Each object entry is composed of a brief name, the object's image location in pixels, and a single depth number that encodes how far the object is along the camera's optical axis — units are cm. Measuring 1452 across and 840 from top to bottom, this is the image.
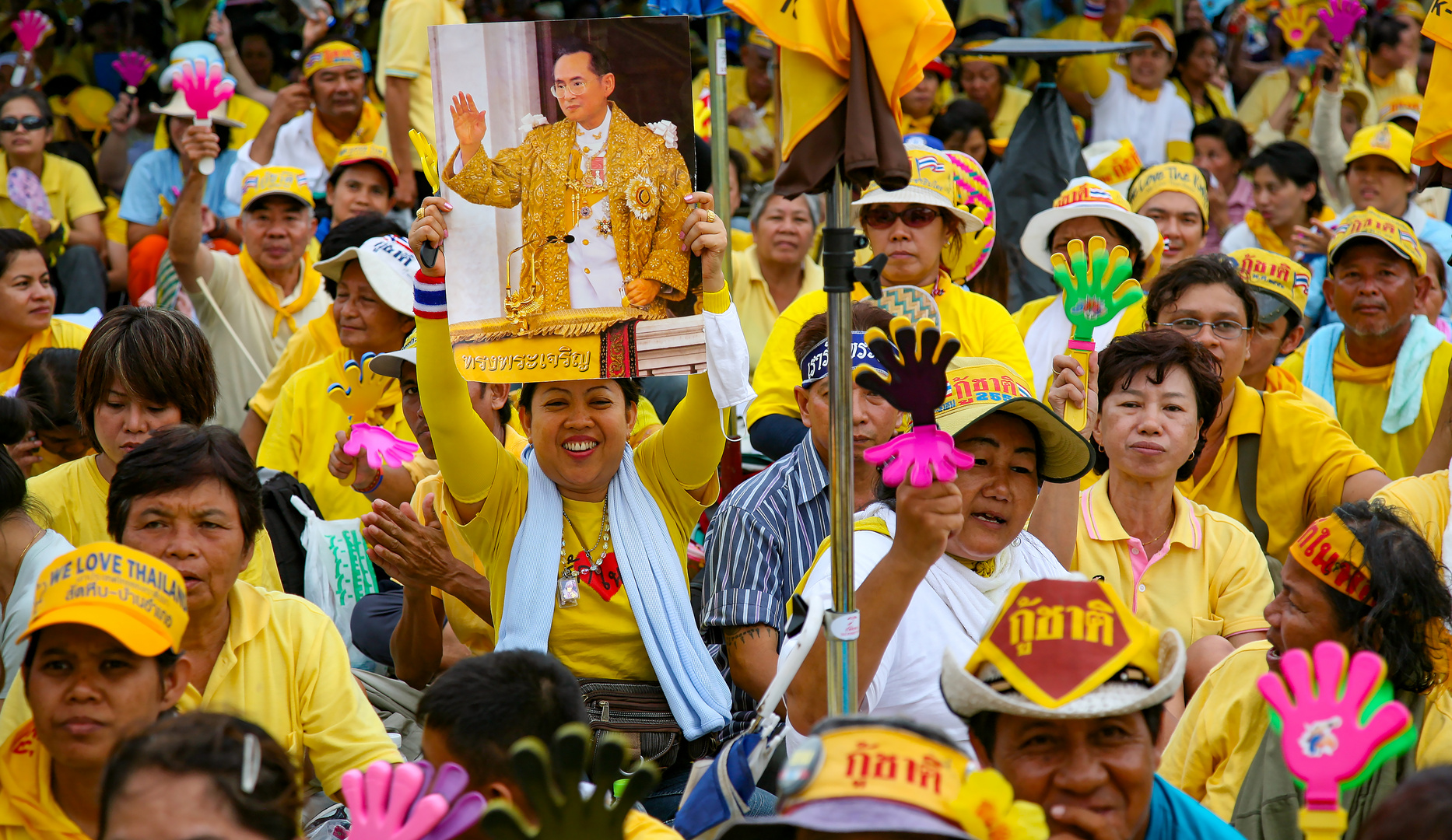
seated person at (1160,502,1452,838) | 565
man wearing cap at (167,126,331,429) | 1266
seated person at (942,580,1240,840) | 421
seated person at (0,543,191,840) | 506
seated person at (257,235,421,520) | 991
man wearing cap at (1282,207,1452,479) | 1084
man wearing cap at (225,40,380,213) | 1587
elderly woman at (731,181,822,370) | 1316
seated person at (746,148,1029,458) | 949
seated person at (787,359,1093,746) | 532
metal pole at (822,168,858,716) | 481
